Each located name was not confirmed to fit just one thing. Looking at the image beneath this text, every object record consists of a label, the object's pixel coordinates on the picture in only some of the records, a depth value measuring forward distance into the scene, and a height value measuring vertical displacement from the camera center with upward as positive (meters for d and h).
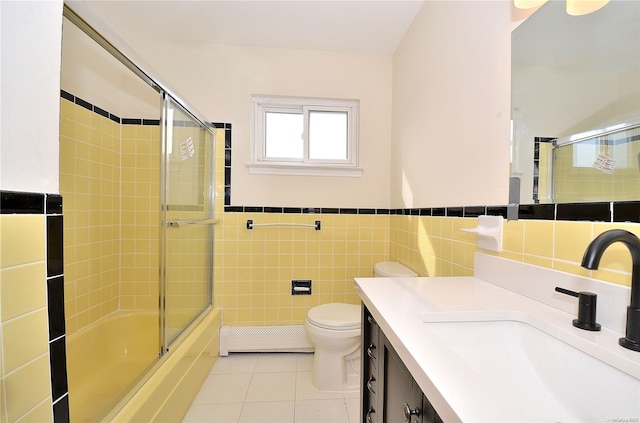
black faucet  0.52 -0.10
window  2.16 +0.58
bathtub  1.14 -0.93
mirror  0.63 +0.30
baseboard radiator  2.06 -1.04
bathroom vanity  0.47 -0.30
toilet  1.60 -0.86
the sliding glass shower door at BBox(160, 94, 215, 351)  1.48 -0.10
